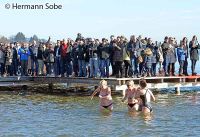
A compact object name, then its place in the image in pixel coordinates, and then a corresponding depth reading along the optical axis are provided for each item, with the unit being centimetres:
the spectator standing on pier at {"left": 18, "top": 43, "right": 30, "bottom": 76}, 2769
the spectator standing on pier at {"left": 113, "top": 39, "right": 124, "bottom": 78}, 2448
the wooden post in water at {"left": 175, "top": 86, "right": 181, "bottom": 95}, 2753
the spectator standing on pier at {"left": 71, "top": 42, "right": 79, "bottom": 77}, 2595
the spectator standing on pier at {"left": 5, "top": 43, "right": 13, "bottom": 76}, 2766
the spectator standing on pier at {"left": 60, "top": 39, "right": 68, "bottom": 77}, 2650
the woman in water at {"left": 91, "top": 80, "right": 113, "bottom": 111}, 2012
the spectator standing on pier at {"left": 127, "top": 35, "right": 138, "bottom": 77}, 2483
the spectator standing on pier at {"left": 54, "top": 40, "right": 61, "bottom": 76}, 2697
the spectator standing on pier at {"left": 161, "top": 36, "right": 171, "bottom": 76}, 2567
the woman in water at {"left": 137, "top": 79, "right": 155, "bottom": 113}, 1924
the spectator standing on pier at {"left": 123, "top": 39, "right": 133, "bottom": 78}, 2468
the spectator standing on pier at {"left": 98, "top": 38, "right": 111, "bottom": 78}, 2478
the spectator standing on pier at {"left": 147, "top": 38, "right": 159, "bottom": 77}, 2548
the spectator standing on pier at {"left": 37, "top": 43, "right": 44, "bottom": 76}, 2754
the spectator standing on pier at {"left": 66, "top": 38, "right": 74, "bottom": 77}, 2645
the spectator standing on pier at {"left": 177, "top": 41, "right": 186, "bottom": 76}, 2595
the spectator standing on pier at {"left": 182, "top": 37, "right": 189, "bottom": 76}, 2597
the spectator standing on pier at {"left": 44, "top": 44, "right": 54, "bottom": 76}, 2730
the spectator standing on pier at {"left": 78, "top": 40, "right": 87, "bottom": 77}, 2548
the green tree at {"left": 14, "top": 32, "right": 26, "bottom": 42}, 13050
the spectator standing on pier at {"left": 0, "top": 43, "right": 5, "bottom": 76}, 2792
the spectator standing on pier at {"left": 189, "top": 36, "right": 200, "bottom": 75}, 2588
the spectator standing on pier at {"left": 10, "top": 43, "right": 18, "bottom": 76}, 2787
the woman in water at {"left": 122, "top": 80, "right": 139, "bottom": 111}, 1969
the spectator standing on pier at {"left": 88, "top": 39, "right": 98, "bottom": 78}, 2506
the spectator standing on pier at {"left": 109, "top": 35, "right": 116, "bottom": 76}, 2473
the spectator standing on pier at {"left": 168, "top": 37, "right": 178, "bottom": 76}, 2575
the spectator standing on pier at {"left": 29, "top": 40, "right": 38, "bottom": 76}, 2781
